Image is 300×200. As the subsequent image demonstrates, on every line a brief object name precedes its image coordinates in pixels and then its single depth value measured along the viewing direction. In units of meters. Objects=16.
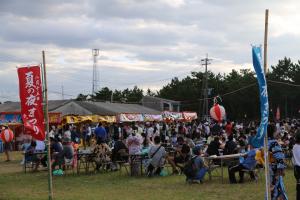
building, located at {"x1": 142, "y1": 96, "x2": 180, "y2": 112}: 66.69
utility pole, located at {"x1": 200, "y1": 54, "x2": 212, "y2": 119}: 58.52
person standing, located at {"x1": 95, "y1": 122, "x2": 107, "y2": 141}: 20.52
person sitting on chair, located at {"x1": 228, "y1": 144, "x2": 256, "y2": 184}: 12.18
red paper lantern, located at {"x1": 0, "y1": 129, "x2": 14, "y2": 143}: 22.52
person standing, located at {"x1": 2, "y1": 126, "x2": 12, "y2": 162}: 22.19
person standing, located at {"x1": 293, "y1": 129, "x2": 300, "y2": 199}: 8.30
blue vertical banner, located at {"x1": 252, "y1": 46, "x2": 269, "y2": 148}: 5.97
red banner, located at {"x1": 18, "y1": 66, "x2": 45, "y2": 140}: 9.52
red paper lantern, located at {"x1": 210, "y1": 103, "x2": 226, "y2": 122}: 18.86
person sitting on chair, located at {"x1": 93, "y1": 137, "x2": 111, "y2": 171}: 15.98
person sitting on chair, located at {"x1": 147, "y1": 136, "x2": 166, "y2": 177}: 14.40
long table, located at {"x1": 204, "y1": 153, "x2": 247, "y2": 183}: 12.26
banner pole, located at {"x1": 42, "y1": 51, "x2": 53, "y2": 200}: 9.64
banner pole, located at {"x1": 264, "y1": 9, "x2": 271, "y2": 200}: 6.22
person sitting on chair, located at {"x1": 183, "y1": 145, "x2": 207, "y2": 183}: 12.66
